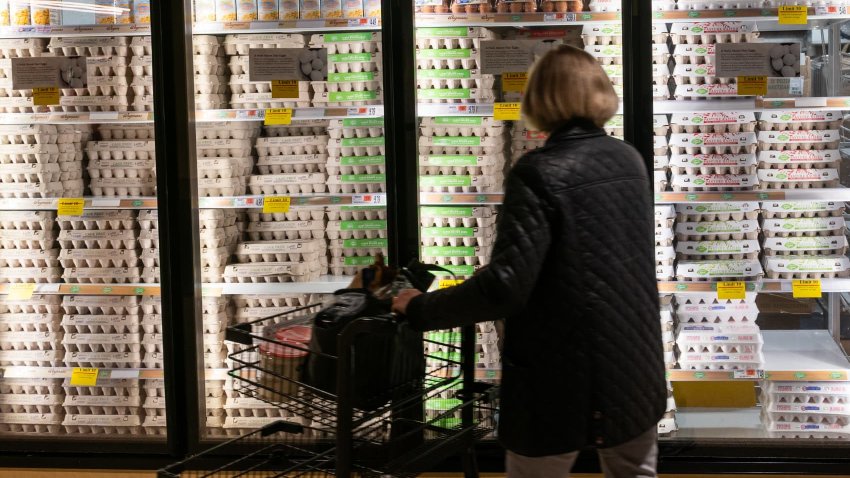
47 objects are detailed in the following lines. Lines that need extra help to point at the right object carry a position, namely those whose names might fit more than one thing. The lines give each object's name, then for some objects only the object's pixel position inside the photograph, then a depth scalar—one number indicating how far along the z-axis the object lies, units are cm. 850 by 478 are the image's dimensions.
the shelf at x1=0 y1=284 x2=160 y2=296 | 371
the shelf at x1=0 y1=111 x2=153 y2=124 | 357
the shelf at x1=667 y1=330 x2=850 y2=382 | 359
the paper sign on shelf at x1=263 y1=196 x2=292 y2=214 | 362
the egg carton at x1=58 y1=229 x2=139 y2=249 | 380
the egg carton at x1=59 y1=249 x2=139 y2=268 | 380
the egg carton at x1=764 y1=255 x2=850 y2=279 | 370
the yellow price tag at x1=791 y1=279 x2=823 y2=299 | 357
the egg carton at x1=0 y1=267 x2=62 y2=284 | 385
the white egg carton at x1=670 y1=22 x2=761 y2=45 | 361
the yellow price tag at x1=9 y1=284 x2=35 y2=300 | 378
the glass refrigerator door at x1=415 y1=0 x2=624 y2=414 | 355
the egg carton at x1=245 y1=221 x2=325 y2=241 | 387
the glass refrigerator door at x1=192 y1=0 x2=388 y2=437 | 361
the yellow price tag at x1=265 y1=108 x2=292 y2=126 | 357
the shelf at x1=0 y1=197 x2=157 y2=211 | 364
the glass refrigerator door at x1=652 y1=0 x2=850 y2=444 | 360
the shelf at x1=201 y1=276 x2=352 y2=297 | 371
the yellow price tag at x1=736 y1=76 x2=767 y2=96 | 352
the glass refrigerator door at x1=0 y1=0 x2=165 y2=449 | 371
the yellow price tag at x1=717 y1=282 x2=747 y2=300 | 359
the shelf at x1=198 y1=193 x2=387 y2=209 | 353
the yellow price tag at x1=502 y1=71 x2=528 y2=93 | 353
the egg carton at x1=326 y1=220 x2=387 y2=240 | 380
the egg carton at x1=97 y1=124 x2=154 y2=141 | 388
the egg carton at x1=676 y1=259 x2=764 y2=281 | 368
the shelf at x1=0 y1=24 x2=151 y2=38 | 364
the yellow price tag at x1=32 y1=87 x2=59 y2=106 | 373
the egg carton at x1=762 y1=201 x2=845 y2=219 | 376
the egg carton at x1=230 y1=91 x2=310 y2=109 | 375
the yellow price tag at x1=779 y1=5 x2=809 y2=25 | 344
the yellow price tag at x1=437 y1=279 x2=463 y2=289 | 360
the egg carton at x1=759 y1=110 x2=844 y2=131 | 373
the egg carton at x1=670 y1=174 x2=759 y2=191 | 367
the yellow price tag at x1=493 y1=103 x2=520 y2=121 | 353
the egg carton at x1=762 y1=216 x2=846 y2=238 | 374
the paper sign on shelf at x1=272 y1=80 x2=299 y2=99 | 363
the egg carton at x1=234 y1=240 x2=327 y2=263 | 381
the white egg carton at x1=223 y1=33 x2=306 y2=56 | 374
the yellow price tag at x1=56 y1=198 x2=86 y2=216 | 370
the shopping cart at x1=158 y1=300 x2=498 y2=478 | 190
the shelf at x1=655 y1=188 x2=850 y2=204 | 349
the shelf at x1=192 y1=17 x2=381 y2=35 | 353
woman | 194
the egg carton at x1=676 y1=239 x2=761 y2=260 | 372
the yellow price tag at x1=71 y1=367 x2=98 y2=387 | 376
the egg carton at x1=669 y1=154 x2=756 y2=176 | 368
